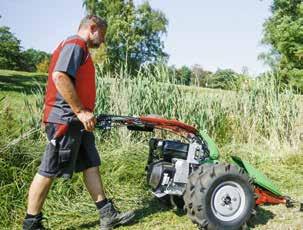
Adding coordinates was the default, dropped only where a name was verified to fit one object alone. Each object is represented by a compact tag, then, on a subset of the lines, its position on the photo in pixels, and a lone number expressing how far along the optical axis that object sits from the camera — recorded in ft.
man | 12.52
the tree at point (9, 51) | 195.73
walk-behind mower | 13.20
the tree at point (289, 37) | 73.15
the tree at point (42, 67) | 198.65
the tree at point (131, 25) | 122.83
